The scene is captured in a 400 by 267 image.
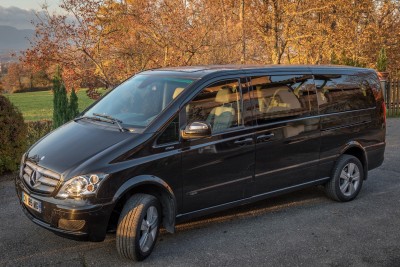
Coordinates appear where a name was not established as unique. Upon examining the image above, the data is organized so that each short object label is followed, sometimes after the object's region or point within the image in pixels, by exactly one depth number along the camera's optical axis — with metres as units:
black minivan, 3.69
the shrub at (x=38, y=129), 9.73
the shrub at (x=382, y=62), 16.36
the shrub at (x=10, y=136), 6.87
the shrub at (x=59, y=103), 11.03
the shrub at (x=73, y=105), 11.17
